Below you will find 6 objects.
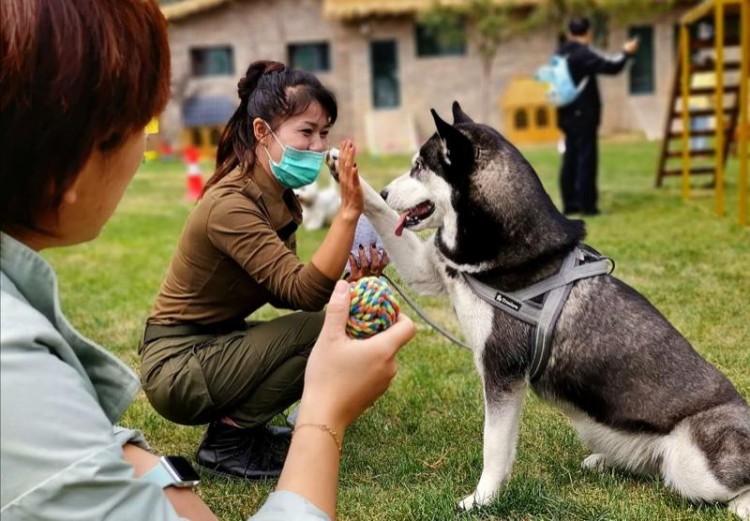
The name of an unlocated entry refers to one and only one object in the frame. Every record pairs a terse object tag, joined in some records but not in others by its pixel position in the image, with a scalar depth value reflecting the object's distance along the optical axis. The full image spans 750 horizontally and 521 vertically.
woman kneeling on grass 2.86
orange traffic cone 12.37
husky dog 2.53
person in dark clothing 9.02
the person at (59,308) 0.84
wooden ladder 9.48
